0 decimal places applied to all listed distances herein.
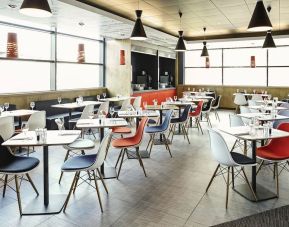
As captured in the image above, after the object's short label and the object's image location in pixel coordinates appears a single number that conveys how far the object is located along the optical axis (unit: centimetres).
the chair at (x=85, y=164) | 307
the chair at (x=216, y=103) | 1004
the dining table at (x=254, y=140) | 339
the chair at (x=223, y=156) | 321
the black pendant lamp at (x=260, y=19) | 436
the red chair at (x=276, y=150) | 354
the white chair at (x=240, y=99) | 1057
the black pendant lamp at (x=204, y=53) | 956
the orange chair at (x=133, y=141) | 418
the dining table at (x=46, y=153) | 303
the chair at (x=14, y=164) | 301
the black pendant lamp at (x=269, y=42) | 681
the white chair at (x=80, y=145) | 392
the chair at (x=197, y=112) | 732
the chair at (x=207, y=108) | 842
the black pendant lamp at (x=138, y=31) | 575
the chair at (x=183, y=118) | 634
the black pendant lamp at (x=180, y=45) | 767
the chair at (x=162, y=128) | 520
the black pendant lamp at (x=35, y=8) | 316
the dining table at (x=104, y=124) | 404
